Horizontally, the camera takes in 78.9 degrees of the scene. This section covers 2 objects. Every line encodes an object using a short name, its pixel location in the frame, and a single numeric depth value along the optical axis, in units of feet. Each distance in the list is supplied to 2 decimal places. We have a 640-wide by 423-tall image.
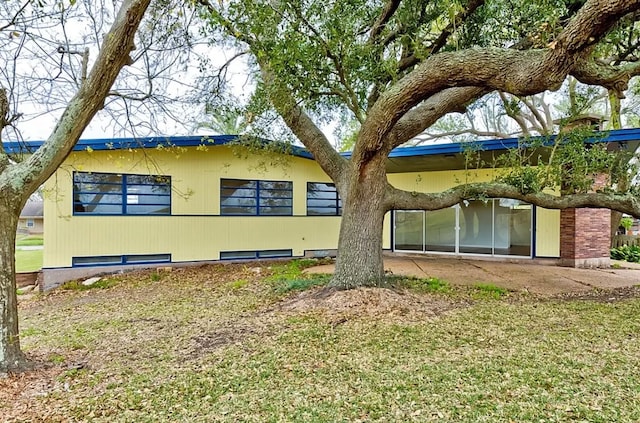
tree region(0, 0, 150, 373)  12.32
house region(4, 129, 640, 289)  30.63
